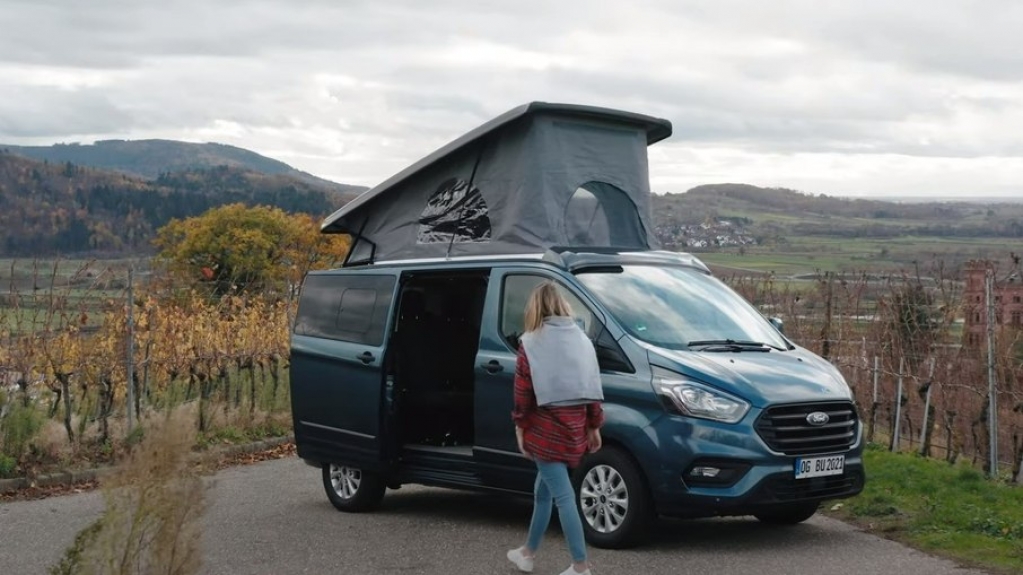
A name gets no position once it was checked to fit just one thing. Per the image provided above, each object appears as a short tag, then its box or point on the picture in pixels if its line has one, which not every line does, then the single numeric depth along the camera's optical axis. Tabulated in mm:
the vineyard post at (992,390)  12953
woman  8484
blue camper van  9258
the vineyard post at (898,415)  15227
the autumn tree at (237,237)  57375
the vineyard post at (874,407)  15494
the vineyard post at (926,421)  14751
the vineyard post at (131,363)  15992
